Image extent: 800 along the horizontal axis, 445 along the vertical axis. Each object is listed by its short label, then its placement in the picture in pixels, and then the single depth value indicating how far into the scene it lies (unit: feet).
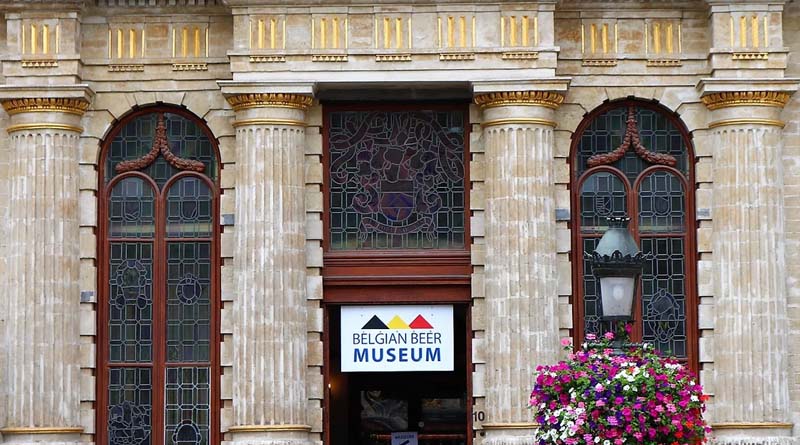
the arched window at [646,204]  95.55
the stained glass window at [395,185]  96.43
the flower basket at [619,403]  67.92
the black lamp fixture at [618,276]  70.49
